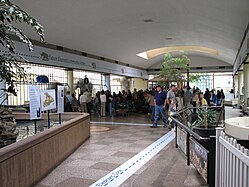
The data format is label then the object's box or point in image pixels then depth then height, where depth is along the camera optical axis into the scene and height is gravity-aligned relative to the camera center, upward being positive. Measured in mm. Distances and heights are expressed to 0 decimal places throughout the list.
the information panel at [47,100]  4370 -129
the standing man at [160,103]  7858 -356
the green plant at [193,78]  16791 +1055
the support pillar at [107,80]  16039 +903
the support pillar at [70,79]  12320 +762
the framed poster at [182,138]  4069 -863
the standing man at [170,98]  7636 -180
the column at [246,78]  9748 +609
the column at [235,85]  16890 +570
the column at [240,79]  13966 +803
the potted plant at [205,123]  4123 -628
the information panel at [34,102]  3825 -147
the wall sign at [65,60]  9209 +1677
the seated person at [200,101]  9755 -368
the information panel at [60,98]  5223 -124
